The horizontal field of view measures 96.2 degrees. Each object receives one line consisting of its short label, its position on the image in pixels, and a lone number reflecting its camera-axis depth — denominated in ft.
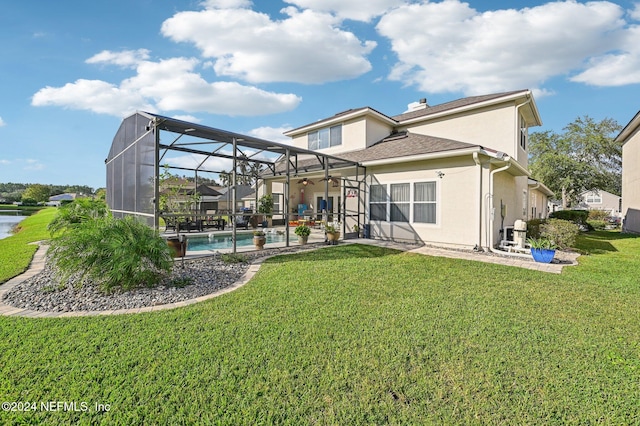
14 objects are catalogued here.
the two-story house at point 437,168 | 31.99
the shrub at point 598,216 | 99.66
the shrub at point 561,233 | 33.58
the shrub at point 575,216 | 64.85
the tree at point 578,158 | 100.68
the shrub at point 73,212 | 26.63
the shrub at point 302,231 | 34.60
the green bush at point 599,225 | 79.53
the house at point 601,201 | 146.82
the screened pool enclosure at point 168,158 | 24.14
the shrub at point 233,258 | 24.64
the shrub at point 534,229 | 35.55
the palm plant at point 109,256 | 16.14
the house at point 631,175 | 54.95
